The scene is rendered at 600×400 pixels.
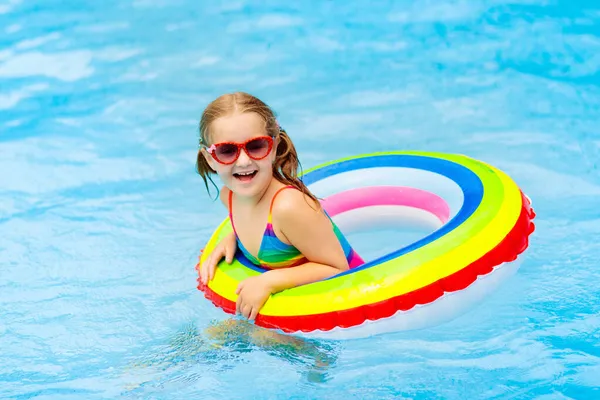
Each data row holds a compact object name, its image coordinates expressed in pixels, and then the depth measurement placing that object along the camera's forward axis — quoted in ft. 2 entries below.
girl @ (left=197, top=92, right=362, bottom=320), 23.66
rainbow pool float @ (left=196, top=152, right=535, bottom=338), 23.95
